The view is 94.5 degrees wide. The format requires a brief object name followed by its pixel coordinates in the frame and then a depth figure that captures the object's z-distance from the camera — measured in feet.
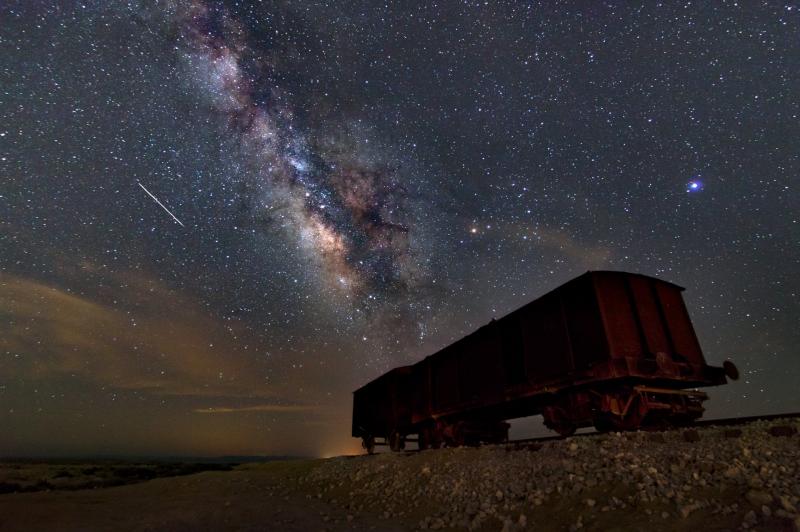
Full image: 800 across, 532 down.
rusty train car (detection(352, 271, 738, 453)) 26.45
